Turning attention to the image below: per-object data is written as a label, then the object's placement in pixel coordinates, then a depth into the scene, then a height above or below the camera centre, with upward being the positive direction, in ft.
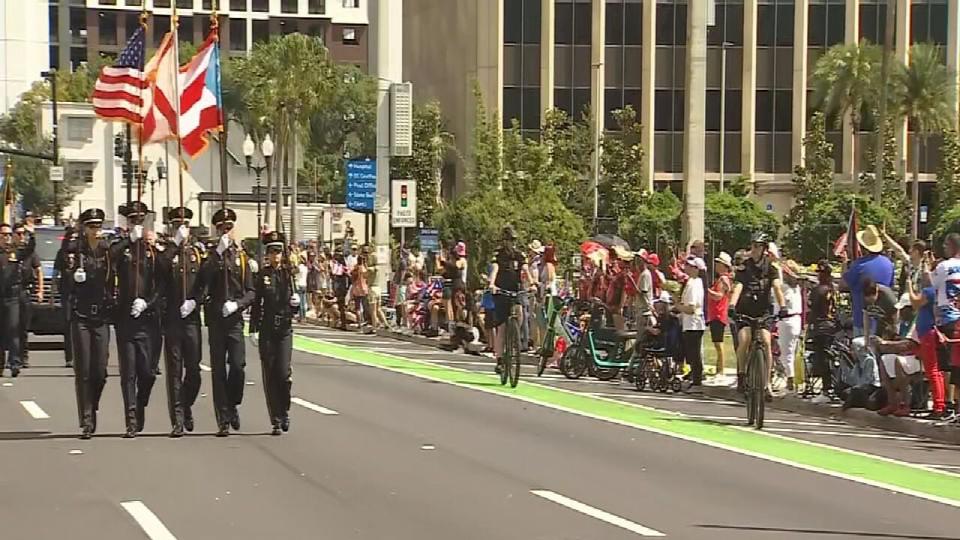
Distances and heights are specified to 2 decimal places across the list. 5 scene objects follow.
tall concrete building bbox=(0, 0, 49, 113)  385.91 +41.75
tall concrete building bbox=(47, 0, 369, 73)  407.85 +51.34
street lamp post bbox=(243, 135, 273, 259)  180.55 +7.22
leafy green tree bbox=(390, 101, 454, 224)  207.00 +7.00
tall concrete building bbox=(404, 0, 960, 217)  230.89 +22.62
